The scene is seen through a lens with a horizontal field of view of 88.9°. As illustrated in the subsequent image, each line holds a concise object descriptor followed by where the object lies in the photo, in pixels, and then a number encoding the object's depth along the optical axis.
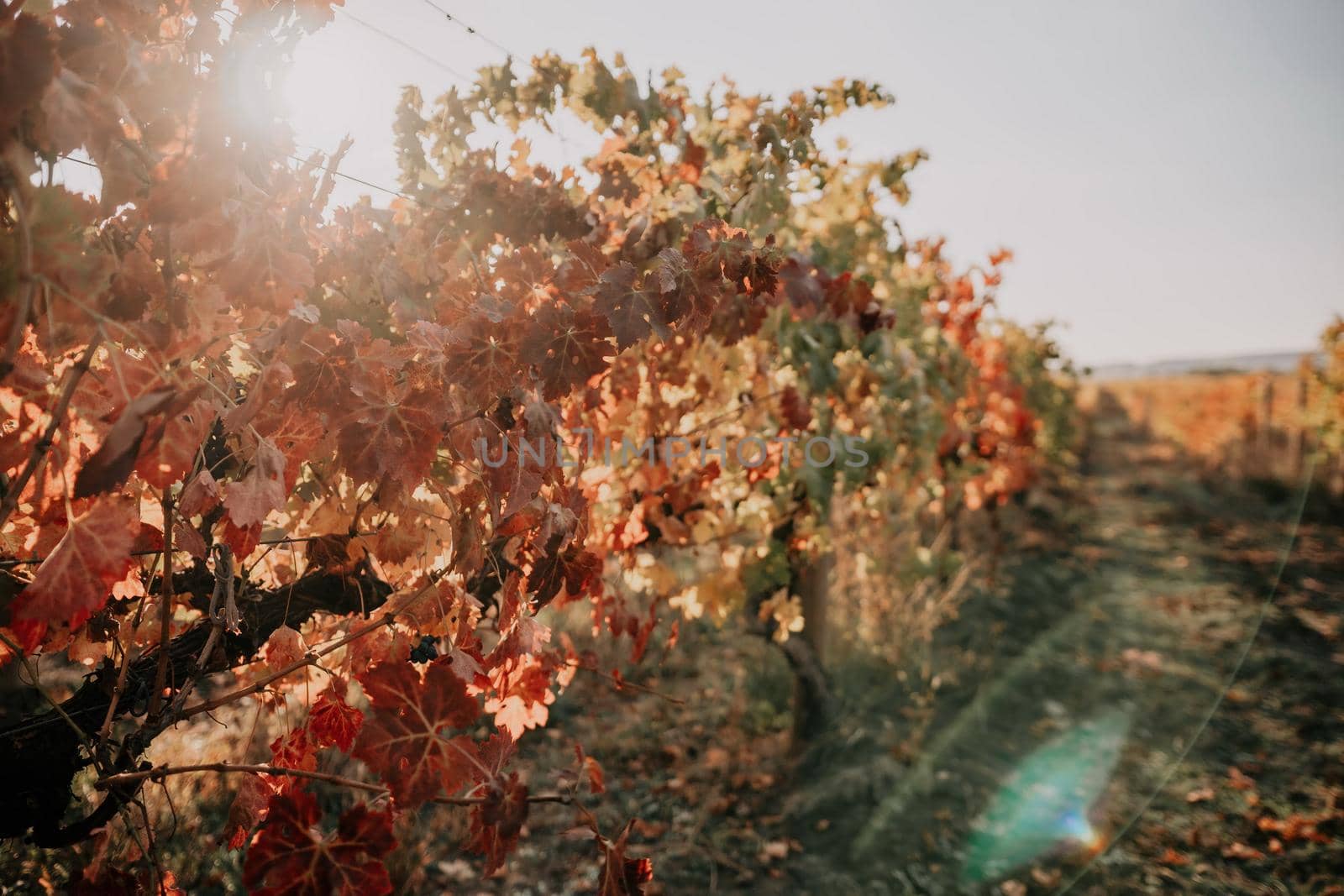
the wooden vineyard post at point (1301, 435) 13.79
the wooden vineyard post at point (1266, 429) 15.23
